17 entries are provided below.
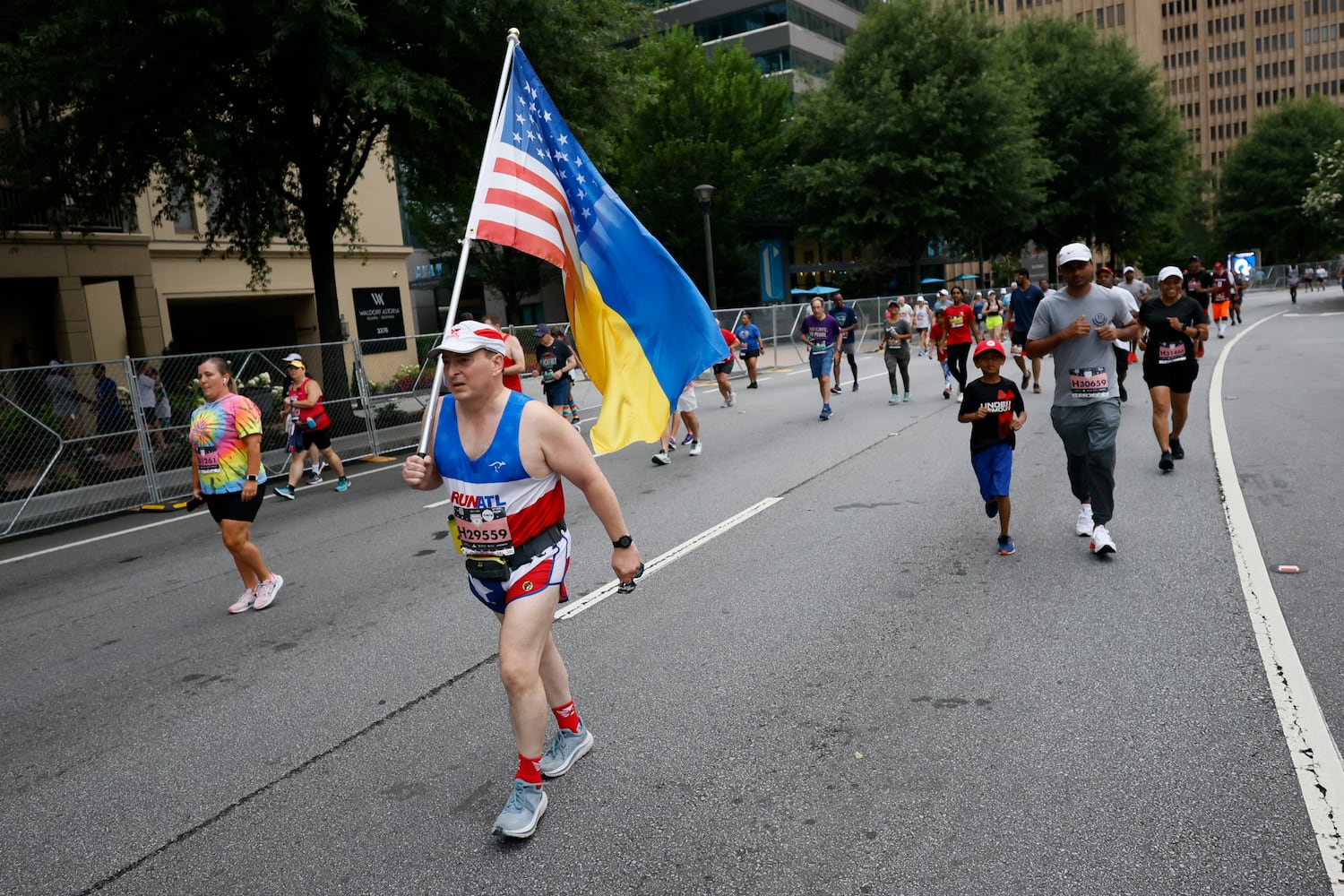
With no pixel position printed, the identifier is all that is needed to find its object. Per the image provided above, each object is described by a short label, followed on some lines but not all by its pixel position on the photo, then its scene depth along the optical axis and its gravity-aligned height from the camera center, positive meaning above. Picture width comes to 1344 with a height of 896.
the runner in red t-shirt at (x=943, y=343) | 16.58 -0.64
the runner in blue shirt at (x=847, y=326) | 18.30 -0.15
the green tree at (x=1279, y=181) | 71.88 +7.14
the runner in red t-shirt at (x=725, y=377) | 17.95 -0.84
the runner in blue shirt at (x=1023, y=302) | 15.38 -0.03
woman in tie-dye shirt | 6.69 -0.59
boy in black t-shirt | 6.77 -0.86
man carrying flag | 3.54 -0.57
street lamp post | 26.28 +3.59
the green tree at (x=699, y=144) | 41.44 +8.00
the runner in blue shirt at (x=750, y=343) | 22.69 -0.35
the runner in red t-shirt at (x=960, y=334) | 15.73 -0.44
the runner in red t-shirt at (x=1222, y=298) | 24.73 -0.48
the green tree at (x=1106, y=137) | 45.84 +7.26
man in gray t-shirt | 6.51 -0.52
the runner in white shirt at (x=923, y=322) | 30.00 -0.33
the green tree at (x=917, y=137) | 38.12 +6.88
